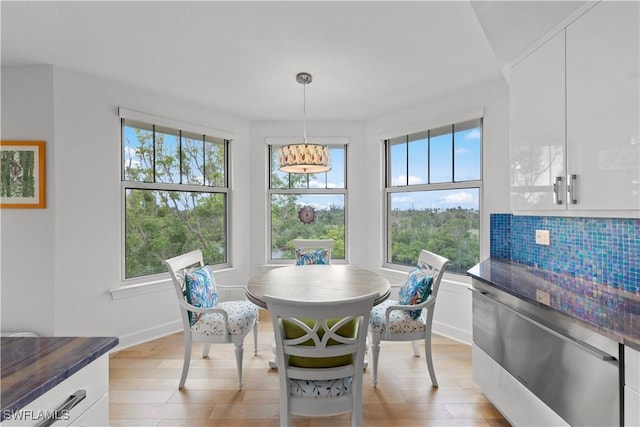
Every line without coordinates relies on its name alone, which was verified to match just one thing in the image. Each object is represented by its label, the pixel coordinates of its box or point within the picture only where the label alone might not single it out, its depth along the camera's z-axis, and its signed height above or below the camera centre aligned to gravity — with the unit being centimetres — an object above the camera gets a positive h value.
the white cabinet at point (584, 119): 136 +47
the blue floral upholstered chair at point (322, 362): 147 -75
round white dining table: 204 -54
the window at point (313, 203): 416 +11
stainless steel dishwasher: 118 -67
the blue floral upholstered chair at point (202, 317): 223 -79
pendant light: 241 +42
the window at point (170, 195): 322 +18
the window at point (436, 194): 323 +20
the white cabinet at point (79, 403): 71 -49
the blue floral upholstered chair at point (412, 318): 226 -79
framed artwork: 264 +31
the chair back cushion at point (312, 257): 339 -50
